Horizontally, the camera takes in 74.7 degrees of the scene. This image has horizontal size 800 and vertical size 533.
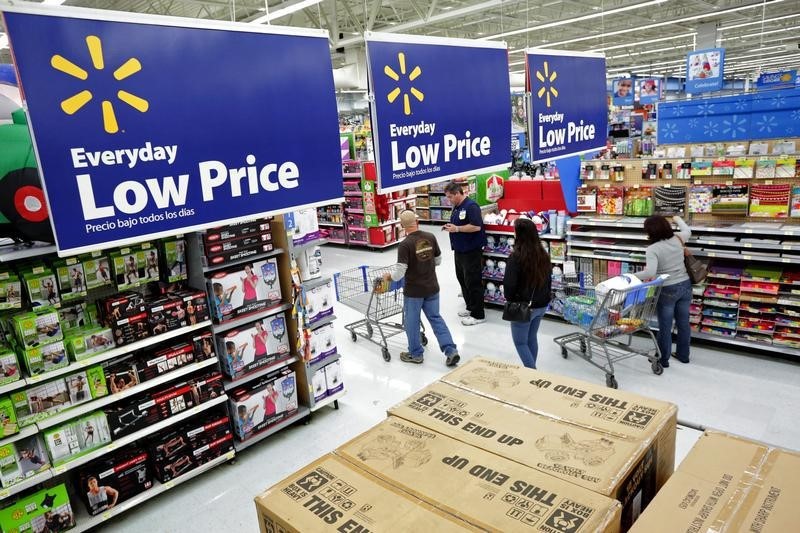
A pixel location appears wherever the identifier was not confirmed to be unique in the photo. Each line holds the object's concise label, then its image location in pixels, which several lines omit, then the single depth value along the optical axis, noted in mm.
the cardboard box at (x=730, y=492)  1270
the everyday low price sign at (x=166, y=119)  1427
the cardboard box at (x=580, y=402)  1703
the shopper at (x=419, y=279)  5418
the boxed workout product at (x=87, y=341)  3387
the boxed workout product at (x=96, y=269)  3453
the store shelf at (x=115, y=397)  3328
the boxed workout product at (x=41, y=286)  3209
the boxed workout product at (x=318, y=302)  4680
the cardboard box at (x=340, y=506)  1352
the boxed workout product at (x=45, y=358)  3193
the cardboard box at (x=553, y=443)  1485
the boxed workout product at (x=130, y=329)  3554
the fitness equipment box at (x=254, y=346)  4172
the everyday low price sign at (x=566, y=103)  3275
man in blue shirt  6730
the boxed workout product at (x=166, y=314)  3721
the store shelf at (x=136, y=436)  3412
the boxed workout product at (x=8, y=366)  3092
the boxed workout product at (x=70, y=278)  3340
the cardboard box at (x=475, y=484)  1312
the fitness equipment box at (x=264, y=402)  4273
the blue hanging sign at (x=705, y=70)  10188
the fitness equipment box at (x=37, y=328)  3154
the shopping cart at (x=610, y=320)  5031
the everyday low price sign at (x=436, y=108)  2264
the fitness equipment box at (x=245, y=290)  4055
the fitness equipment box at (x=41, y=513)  3219
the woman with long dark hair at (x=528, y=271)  4535
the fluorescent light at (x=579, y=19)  11577
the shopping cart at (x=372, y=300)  6008
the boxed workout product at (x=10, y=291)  3117
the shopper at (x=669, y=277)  5117
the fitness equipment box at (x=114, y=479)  3537
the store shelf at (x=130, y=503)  3535
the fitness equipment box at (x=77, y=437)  3359
